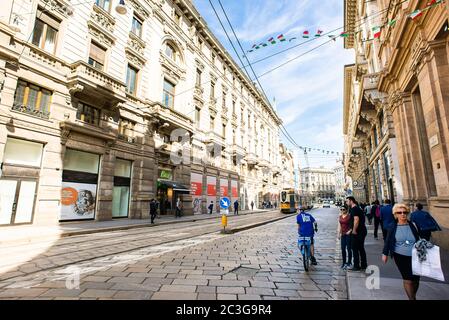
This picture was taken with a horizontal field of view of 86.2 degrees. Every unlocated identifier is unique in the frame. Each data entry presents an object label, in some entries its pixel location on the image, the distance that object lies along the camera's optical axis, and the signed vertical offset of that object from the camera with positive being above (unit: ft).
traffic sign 37.16 -0.10
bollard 36.81 -2.82
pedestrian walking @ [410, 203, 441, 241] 20.21 -1.80
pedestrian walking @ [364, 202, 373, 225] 53.54 -2.12
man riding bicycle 18.90 -1.86
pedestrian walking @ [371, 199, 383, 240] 33.99 -1.96
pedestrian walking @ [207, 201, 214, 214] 85.09 -1.62
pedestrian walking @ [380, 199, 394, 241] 24.50 -1.32
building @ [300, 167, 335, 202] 393.09 +34.18
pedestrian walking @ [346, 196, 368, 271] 17.96 -2.47
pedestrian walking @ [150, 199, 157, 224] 49.86 -1.16
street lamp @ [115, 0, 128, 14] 42.94 +34.40
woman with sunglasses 11.19 -2.00
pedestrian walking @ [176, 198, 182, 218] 65.77 -1.53
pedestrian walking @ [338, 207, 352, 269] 18.60 -2.48
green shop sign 67.64 +7.95
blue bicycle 17.66 -3.36
